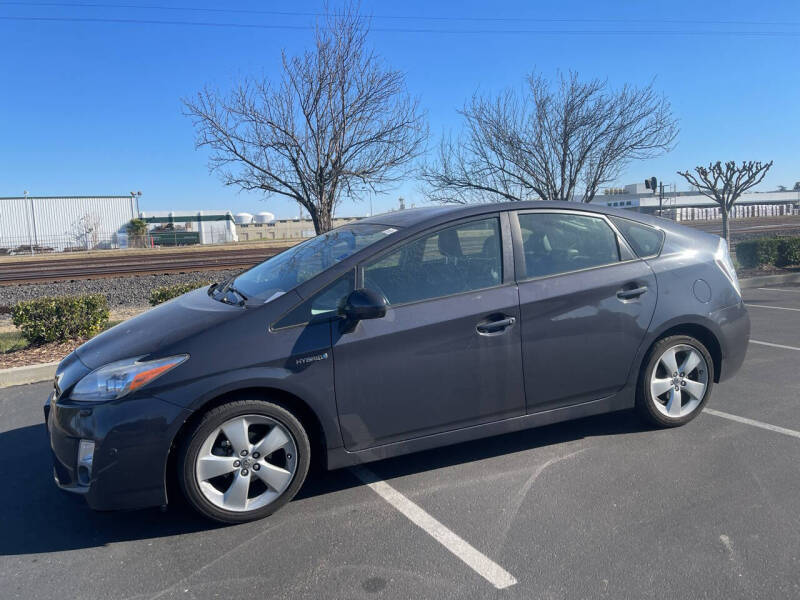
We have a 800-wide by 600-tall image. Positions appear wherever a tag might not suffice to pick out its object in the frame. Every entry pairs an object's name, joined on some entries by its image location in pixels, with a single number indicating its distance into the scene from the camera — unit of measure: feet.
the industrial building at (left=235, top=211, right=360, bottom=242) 227.61
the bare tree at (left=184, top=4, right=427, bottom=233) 34.55
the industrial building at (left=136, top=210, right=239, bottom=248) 181.16
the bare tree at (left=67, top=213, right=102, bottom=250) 185.70
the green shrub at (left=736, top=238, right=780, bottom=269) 47.73
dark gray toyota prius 10.66
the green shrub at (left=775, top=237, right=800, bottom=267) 47.42
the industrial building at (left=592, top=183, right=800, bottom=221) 197.72
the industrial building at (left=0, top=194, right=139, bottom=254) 184.85
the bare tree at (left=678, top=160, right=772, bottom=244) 52.19
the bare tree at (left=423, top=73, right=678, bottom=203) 49.08
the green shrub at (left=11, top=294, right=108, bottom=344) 24.70
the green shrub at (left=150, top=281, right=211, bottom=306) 28.96
